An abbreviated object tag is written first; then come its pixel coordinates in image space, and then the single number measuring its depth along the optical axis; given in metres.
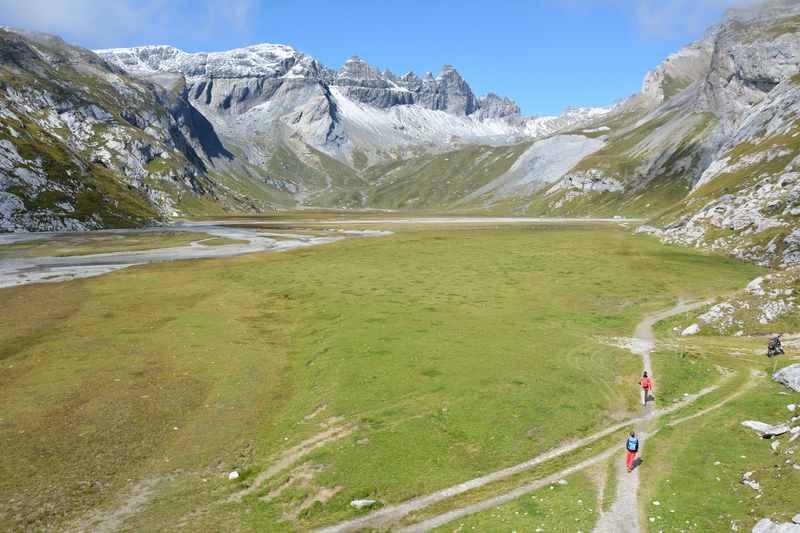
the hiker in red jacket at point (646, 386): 37.28
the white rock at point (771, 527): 19.78
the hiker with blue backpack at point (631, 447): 27.64
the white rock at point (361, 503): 25.62
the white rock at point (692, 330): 56.94
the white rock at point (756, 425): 31.37
